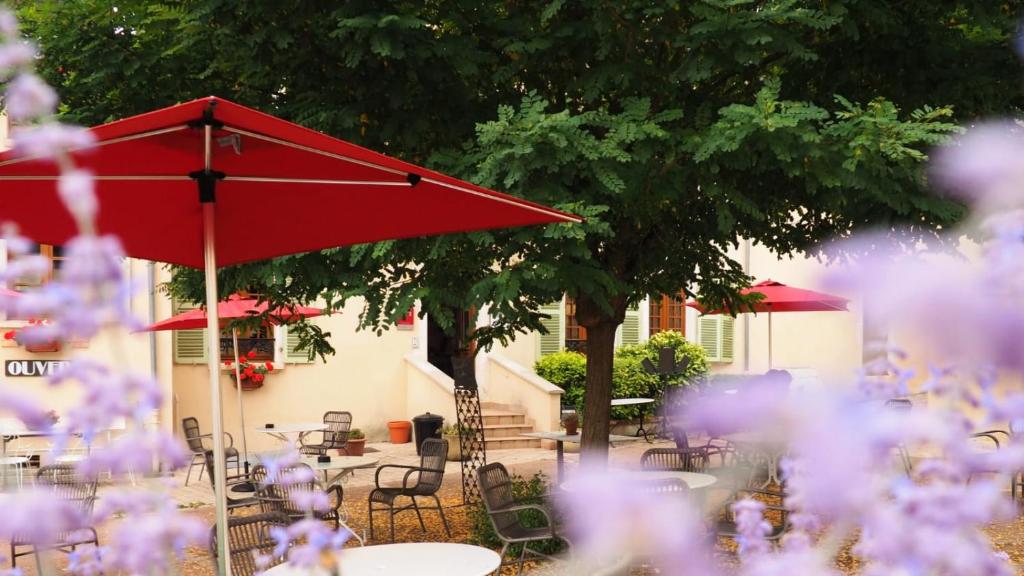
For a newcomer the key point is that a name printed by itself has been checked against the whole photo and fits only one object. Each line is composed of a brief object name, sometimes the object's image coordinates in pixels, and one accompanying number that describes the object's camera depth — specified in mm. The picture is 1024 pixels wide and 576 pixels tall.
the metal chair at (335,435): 13366
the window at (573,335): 19969
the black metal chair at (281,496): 6646
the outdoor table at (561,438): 10797
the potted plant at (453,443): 15430
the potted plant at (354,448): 15672
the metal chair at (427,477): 9125
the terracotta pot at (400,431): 17266
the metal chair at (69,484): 7133
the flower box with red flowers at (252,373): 16000
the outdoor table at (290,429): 12609
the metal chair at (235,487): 7439
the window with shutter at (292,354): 16317
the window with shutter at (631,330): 20188
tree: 5484
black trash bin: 15938
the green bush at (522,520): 7949
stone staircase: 16625
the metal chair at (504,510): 6922
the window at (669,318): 20656
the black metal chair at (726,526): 6409
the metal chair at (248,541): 5027
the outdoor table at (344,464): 9305
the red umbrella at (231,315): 8117
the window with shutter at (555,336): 19328
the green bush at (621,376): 18219
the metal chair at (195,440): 13359
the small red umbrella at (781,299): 12227
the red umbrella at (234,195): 2877
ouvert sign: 13266
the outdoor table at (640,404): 16052
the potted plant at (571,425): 14750
